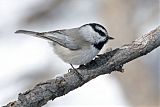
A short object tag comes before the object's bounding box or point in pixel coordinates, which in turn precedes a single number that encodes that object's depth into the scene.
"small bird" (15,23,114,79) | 6.15
